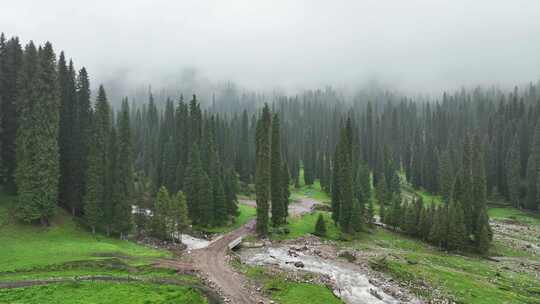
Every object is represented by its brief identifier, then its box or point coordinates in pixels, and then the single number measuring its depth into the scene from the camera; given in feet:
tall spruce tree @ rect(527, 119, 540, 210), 359.66
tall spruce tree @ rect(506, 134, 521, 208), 378.94
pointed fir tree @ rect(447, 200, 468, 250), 219.61
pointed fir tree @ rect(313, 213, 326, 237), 229.86
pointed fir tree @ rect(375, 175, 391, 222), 353.72
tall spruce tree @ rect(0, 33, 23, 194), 186.26
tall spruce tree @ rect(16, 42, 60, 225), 167.12
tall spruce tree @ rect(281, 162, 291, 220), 247.70
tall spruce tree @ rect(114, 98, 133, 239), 190.39
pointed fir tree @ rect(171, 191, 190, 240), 196.65
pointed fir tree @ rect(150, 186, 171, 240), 194.59
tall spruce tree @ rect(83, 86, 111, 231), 184.96
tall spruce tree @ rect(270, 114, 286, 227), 239.50
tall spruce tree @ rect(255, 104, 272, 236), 217.97
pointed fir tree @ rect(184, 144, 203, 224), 238.27
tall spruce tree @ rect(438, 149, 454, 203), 388.57
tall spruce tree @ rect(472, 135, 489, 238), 239.50
